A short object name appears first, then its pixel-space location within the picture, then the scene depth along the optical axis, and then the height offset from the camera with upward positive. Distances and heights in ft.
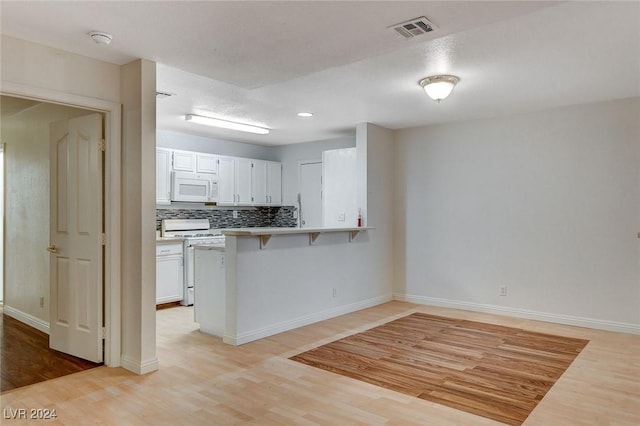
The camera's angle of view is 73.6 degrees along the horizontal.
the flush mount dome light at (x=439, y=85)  12.17 +3.67
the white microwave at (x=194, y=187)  19.70 +1.22
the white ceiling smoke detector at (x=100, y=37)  9.02 +3.75
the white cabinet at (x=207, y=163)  20.74 +2.41
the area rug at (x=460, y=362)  9.45 -4.11
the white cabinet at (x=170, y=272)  18.26 -2.61
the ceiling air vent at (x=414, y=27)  8.32 +3.71
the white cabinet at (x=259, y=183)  23.32 +1.60
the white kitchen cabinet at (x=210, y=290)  14.21 -2.66
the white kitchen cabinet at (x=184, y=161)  19.77 +2.42
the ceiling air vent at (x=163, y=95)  13.88 +3.87
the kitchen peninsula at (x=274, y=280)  13.46 -2.40
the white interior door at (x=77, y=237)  11.24 -0.69
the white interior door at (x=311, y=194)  23.24 +0.99
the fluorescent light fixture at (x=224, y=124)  17.26 +3.83
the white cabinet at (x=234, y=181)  21.84 +1.61
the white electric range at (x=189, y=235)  19.16 -1.10
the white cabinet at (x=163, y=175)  19.16 +1.69
